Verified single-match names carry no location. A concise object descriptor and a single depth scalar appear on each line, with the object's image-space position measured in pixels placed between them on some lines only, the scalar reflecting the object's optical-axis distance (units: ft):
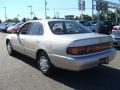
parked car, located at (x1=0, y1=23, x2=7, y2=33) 53.38
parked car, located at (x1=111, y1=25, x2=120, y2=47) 17.13
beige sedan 8.79
